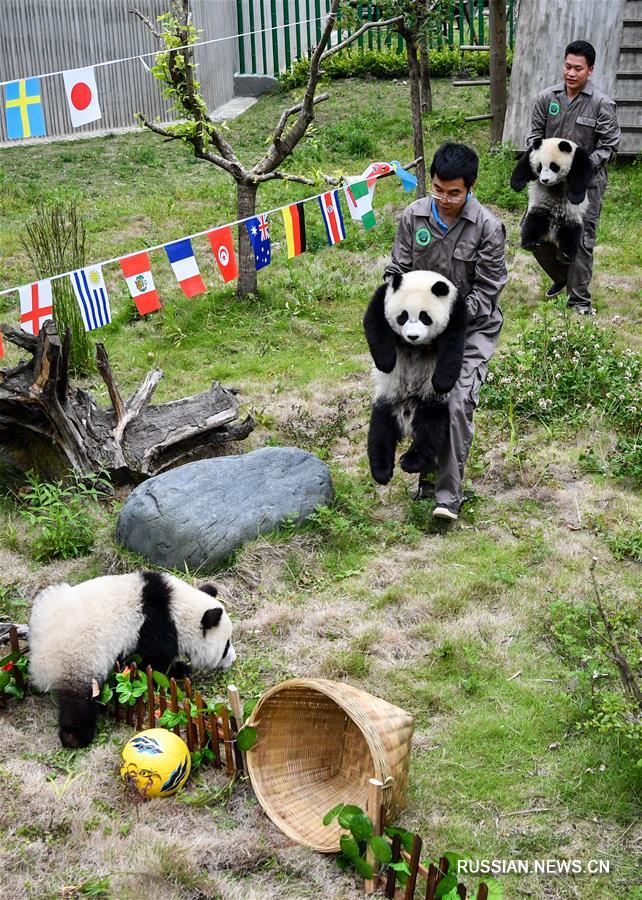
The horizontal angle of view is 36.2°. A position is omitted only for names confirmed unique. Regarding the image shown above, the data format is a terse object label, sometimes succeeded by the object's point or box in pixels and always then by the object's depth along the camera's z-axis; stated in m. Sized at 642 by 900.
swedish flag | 6.21
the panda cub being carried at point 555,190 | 7.77
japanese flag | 6.56
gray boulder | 4.96
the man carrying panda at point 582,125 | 7.67
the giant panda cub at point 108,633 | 3.76
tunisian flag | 7.31
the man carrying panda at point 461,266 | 5.11
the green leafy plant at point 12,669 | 3.98
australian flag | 8.05
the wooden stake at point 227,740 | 3.57
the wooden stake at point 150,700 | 3.74
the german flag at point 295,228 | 7.86
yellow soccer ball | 3.44
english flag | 6.44
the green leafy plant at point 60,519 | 5.05
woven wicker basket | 3.22
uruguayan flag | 6.77
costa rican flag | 8.13
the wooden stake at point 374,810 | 3.07
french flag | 7.14
